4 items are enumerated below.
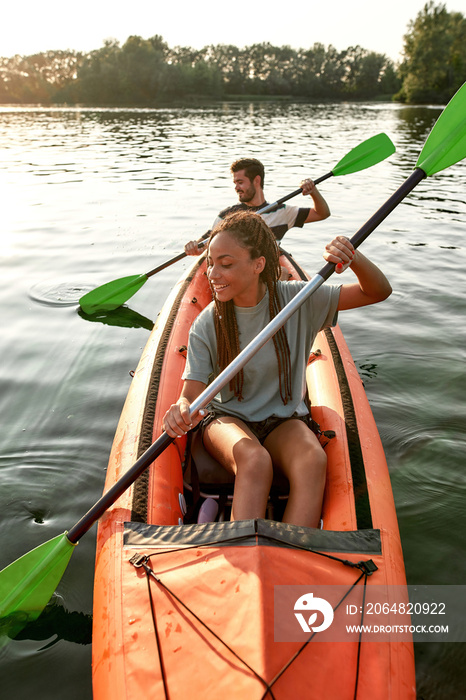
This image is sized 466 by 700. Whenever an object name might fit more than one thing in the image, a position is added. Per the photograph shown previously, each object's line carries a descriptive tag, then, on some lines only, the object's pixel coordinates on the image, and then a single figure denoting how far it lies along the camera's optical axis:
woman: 2.26
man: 4.88
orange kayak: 1.57
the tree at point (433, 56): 49.84
